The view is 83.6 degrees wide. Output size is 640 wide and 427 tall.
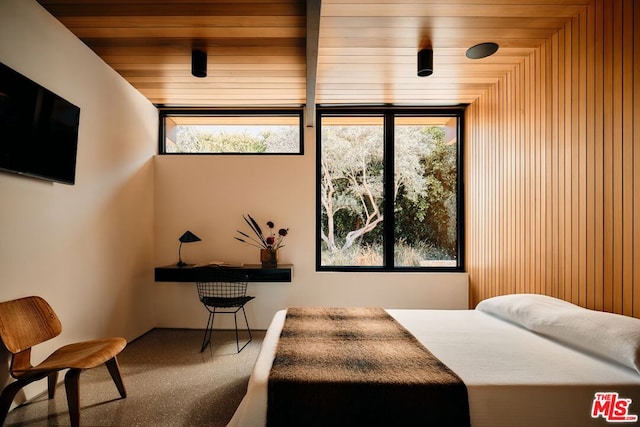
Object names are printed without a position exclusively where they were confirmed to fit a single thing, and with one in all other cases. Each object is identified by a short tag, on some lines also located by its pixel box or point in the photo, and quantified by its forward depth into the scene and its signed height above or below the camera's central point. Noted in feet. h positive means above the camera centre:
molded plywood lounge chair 6.82 -2.86
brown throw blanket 5.00 -2.43
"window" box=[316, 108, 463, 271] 14.80 +1.23
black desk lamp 13.56 -0.72
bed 5.05 -2.36
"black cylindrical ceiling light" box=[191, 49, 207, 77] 10.27 +4.53
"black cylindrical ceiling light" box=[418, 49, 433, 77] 10.03 +4.52
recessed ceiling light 9.77 +4.76
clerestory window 15.08 +3.71
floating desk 13.16 -2.00
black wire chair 11.96 -2.73
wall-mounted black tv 7.16 +1.97
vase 13.92 -1.49
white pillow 5.64 -1.92
